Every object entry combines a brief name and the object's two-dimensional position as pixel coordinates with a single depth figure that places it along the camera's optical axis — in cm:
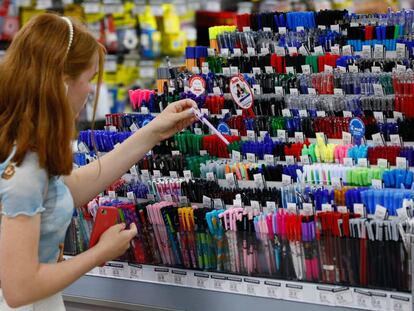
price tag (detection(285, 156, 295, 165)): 287
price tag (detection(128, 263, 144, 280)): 292
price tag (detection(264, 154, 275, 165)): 291
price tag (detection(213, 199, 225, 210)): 280
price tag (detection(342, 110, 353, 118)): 291
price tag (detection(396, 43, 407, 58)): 300
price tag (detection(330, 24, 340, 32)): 321
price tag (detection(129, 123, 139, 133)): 327
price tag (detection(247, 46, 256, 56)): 329
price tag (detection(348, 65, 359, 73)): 303
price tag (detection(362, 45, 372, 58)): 308
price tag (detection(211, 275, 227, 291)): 271
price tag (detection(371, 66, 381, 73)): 299
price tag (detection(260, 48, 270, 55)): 328
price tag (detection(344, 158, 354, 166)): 276
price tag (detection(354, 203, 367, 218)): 253
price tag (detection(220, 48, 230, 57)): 334
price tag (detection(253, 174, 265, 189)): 282
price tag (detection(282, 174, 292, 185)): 278
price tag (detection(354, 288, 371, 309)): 244
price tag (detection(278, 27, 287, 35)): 332
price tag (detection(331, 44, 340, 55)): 314
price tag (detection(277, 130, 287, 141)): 297
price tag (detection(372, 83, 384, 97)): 292
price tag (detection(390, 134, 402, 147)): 275
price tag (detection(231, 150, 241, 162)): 298
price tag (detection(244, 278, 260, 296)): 264
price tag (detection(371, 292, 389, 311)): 240
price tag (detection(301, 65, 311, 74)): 312
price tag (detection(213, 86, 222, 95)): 322
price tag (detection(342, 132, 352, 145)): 286
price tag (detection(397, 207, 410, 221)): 243
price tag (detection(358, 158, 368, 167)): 273
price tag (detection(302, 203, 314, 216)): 262
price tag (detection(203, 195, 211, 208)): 283
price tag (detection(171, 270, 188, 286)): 280
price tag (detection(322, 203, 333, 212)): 258
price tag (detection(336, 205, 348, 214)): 256
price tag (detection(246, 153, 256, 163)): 294
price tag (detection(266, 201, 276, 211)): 270
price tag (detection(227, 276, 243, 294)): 268
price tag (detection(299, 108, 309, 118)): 301
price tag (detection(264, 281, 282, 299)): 260
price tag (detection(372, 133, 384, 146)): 279
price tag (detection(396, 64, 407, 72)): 292
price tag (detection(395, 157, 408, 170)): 265
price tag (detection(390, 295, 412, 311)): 237
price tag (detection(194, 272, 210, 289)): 275
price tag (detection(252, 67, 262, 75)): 323
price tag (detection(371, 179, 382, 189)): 261
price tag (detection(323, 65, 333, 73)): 308
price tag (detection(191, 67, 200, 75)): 335
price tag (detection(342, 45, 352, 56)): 312
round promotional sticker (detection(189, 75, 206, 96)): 319
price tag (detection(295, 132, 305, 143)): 294
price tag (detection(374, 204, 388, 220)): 247
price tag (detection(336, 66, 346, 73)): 305
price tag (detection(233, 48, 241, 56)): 331
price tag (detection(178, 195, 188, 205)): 288
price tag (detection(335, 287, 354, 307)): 247
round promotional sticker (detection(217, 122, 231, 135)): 306
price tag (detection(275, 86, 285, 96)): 311
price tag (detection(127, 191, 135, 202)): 301
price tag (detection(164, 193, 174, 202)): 292
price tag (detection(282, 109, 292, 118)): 305
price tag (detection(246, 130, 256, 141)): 303
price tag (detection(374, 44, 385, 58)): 306
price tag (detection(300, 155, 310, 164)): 285
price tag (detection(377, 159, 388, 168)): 269
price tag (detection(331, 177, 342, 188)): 269
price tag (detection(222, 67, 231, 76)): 328
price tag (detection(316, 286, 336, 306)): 249
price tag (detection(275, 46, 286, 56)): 324
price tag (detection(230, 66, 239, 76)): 327
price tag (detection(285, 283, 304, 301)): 255
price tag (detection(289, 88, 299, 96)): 308
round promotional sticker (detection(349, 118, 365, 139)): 282
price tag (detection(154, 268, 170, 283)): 285
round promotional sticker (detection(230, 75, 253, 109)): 305
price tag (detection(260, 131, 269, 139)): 300
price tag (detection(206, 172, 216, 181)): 292
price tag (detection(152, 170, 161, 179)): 306
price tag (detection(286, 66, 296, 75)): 316
